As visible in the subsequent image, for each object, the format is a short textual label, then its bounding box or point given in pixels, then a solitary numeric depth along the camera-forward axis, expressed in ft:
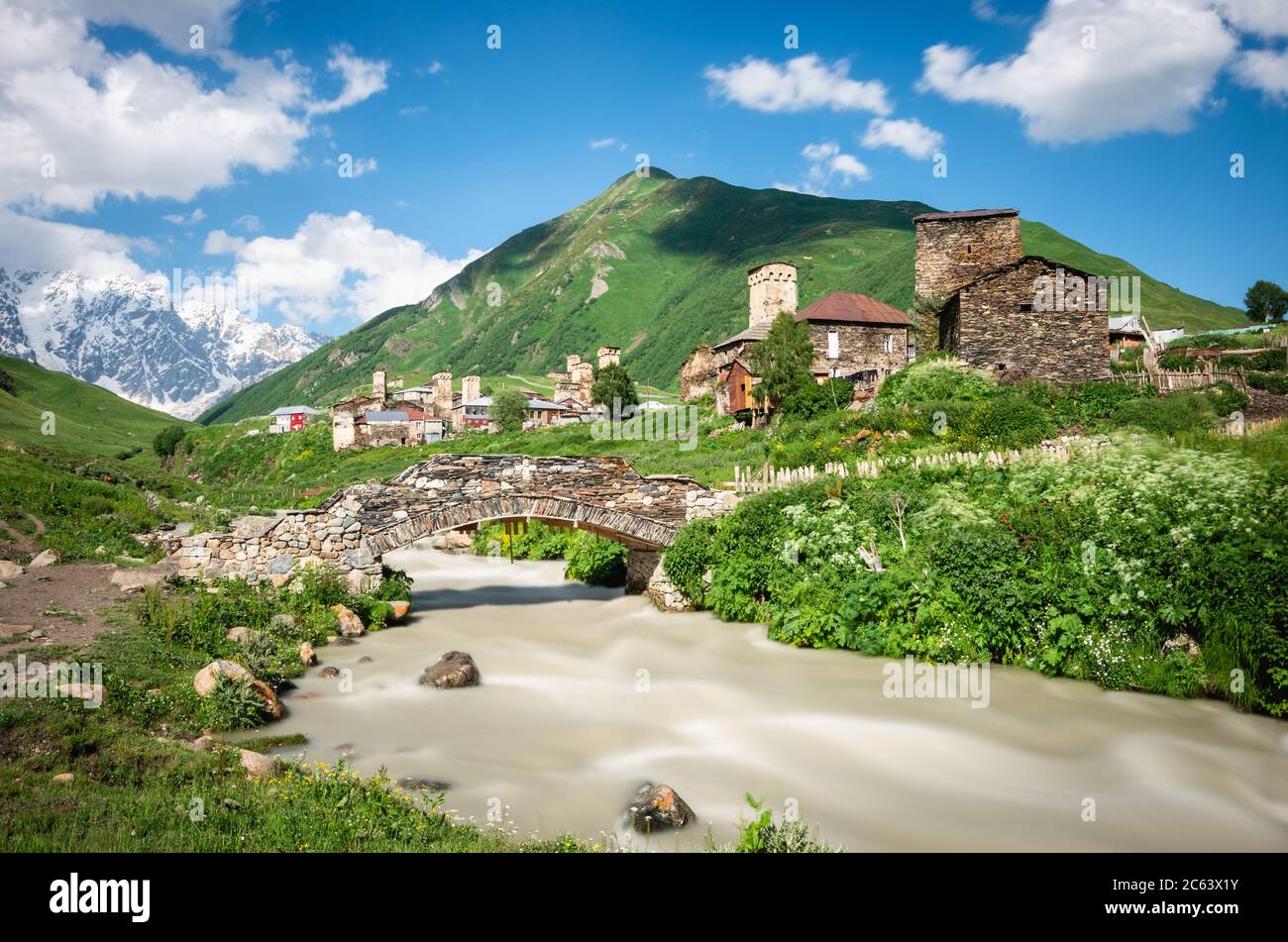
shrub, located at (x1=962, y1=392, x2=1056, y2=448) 72.13
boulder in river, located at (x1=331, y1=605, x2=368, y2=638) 51.65
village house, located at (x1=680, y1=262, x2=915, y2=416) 176.76
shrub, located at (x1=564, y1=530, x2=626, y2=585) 77.46
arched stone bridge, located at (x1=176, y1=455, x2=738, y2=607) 54.75
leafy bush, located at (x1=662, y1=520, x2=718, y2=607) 58.85
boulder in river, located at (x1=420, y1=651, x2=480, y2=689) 42.68
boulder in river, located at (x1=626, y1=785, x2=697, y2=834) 25.39
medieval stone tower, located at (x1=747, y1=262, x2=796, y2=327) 262.88
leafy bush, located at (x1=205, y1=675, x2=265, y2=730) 31.27
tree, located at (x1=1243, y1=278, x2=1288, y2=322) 271.49
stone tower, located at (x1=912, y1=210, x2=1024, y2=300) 120.88
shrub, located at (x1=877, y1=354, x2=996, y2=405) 93.81
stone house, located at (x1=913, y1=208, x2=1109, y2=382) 102.32
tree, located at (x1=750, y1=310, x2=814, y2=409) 144.36
